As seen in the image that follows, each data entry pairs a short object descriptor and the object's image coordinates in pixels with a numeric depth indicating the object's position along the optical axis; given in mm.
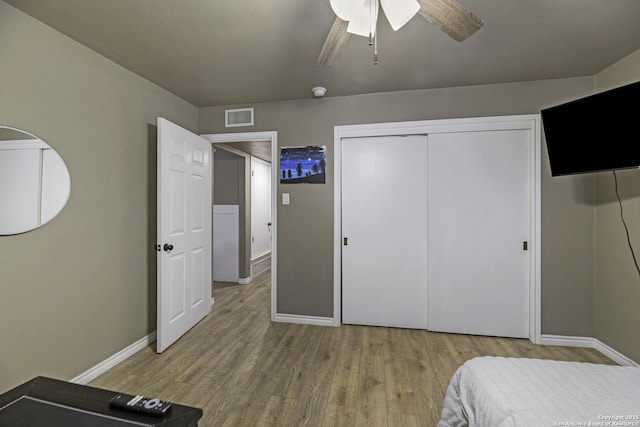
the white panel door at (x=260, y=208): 5145
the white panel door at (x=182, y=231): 2492
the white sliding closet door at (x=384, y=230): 2961
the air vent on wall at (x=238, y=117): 3244
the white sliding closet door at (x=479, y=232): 2748
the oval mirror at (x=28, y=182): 1654
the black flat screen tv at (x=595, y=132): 1880
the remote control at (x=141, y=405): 993
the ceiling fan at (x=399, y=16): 1287
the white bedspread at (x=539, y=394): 968
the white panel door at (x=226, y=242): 4828
